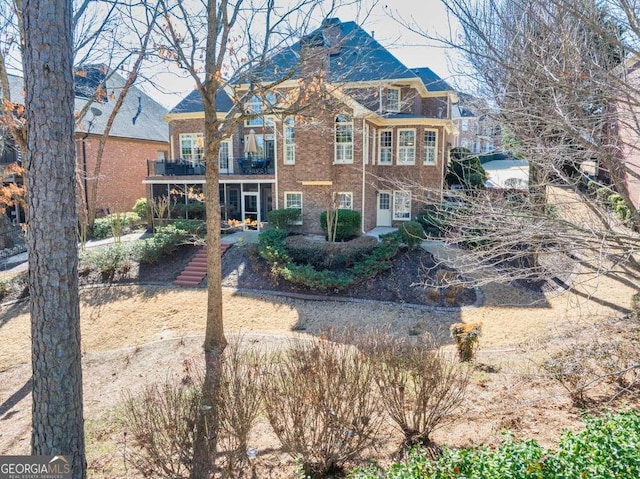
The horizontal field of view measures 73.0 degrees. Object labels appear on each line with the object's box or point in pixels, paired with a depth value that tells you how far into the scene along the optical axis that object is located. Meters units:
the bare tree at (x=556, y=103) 5.12
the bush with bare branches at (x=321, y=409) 4.77
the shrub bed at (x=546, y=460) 3.72
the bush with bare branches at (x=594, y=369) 5.94
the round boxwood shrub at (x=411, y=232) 16.41
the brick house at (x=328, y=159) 19.47
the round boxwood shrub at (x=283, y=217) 19.56
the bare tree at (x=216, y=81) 9.70
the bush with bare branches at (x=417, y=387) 5.16
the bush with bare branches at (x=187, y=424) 4.43
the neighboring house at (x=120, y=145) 25.03
